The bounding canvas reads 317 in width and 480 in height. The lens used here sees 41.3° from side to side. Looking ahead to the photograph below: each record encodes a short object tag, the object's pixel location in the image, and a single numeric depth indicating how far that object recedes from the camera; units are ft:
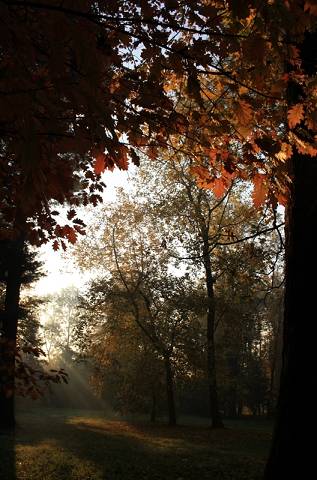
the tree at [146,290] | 74.54
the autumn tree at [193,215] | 71.26
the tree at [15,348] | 15.61
